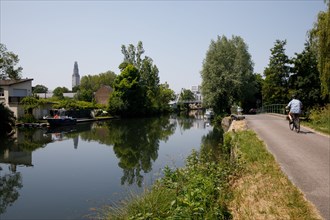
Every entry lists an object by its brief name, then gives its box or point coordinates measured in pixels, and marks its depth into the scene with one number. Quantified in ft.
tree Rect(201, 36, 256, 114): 133.49
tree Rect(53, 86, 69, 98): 350.19
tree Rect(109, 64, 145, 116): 204.33
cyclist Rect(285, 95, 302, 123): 49.42
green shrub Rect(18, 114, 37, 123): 144.25
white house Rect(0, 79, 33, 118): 152.87
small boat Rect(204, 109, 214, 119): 186.91
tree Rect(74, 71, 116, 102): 391.45
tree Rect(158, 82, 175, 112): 280.76
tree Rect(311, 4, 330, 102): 59.16
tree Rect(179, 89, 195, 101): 426.51
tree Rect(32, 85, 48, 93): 380.78
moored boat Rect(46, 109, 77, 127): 139.79
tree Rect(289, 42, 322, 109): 105.81
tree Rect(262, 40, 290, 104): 133.28
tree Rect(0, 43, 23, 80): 137.39
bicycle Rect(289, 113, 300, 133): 49.88
